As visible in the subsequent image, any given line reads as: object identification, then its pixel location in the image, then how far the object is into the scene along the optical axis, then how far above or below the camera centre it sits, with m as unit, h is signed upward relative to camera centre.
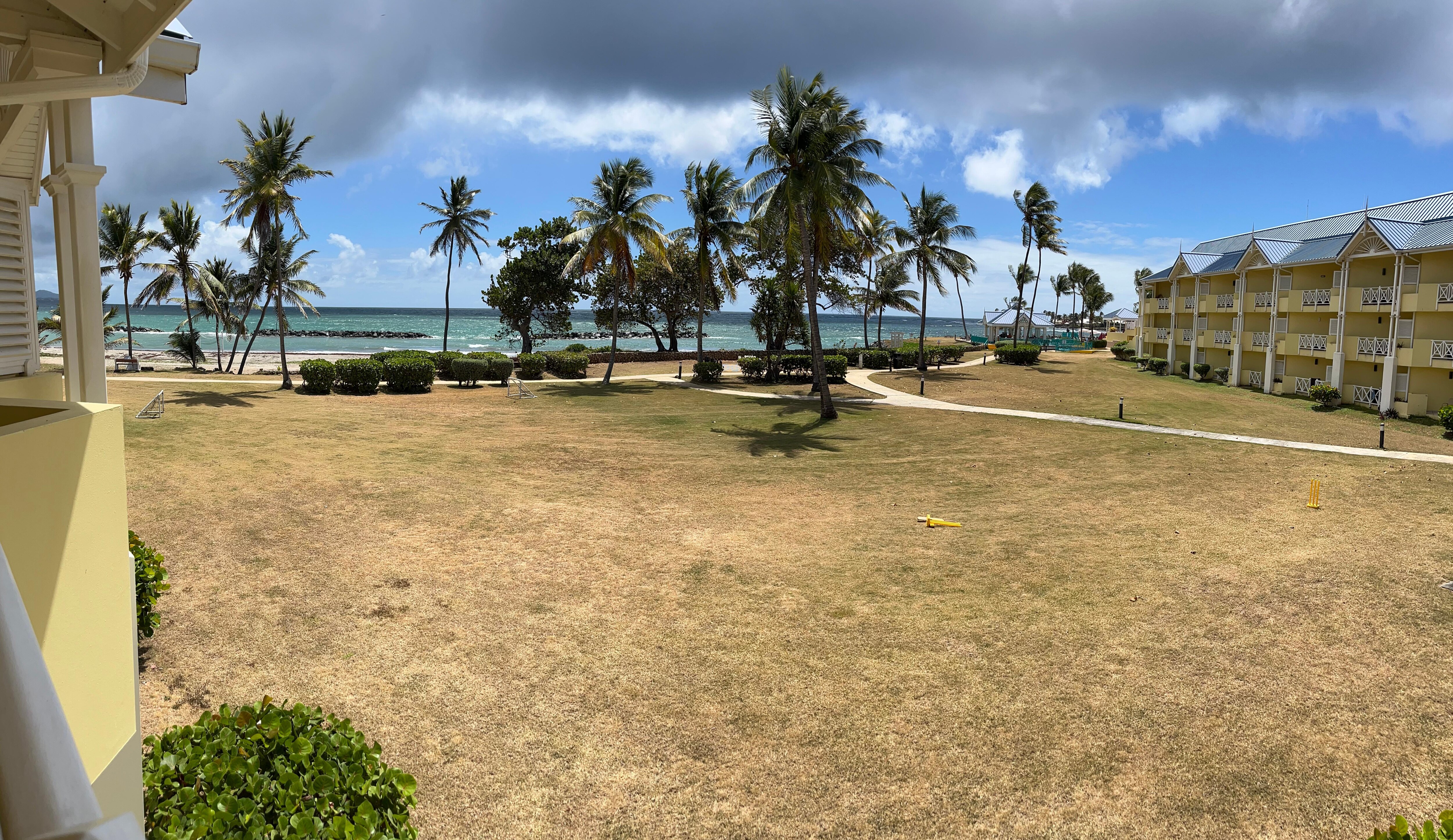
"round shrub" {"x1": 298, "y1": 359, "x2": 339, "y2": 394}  30.14 -1.70
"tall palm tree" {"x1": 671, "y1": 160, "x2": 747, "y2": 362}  39.94 +6.31
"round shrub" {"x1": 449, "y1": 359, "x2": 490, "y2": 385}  35.22 -1.64
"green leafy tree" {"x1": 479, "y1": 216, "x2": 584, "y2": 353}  54.53 +3.69
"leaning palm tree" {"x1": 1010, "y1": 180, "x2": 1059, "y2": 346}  54.16 +9.30
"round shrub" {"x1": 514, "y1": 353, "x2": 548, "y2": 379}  41.56 -1.60
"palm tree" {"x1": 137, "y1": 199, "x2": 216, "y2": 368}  41.34 +3.84
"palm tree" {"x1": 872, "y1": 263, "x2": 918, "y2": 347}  62.19 +3.93
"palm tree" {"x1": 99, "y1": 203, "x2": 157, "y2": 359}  40.84 +4.26
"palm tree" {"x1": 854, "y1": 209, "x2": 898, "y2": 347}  37.31 +5.66
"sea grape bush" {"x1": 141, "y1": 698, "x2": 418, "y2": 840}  4.68 -2.81
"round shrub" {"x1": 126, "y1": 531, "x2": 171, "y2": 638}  8.06 -2.61
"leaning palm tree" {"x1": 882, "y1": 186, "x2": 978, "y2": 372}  47.28 +6.31
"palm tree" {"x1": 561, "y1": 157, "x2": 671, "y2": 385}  40.00 +5.91
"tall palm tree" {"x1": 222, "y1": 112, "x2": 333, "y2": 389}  30.39 +5.92
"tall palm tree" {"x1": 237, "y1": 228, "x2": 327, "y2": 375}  33.59 +2.82
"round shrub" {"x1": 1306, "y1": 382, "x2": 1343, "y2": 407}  34.31 -1.80
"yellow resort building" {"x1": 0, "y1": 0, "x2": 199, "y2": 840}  4.09 -0.62
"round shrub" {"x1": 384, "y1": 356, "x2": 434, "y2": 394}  31.70 -1.66
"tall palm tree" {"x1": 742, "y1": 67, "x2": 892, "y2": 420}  27.25 +6.26
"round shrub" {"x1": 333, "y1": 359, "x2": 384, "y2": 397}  30.47 -1.72
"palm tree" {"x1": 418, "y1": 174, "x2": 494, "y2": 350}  45.00 +6.45
